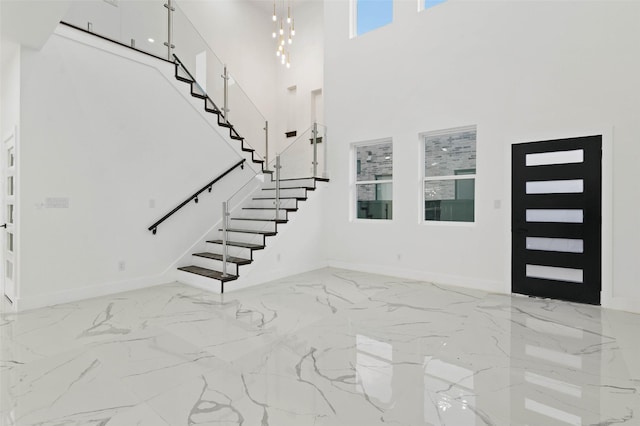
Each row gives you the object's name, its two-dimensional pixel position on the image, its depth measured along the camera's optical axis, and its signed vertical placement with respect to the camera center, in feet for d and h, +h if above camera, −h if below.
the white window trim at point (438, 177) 17.47 +1.92
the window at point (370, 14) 20.72 +12.55
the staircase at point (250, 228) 17.74 -0.98
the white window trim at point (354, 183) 22.03 +1.93
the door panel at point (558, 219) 14.29 -0.24
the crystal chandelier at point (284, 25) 31.09 +17.90
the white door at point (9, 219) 13.92 -0.41
